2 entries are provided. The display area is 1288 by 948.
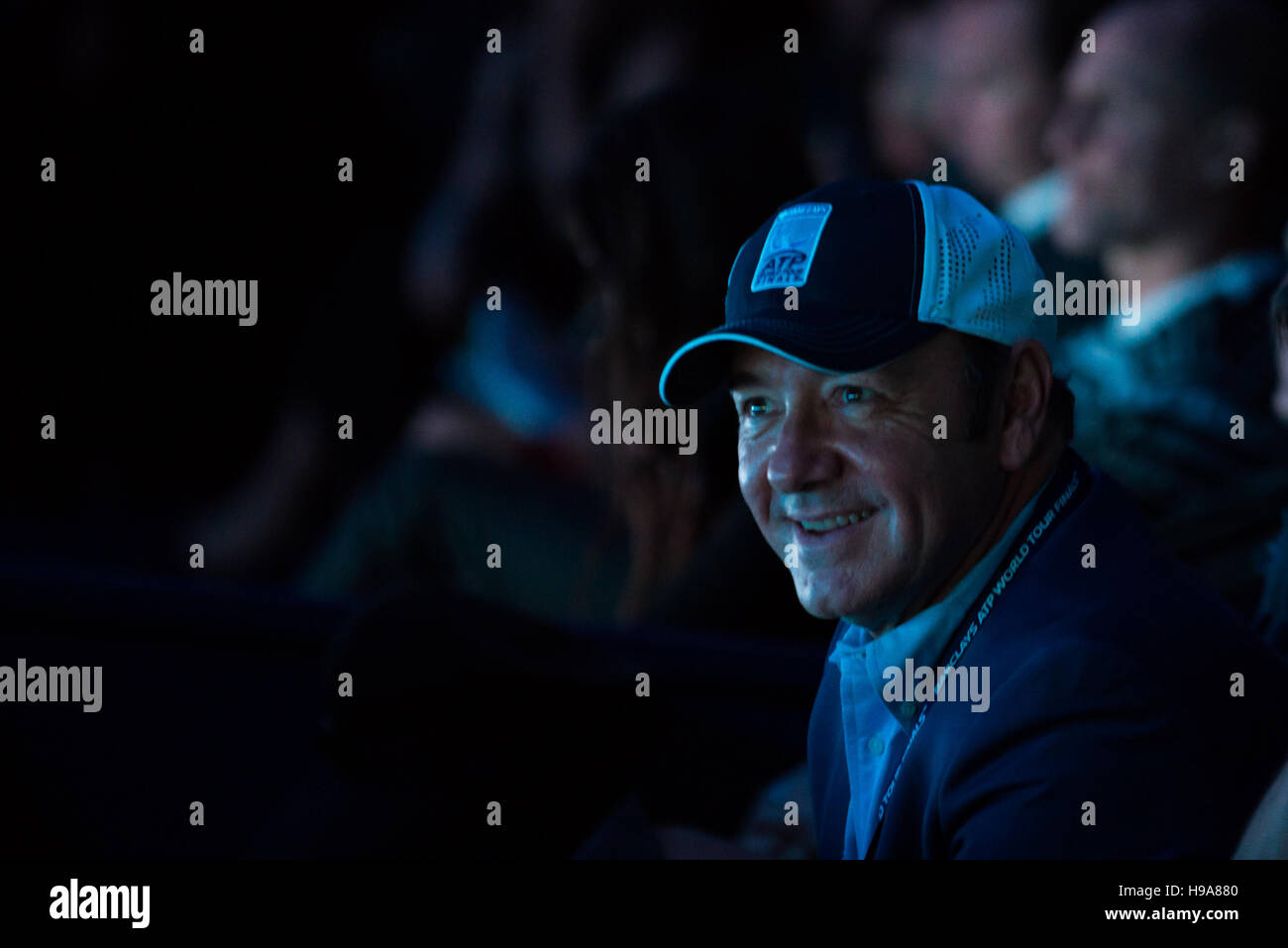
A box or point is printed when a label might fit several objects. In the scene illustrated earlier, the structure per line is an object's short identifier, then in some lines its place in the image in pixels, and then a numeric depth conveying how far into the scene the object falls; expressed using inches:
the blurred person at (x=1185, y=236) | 186.4
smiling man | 83.1
